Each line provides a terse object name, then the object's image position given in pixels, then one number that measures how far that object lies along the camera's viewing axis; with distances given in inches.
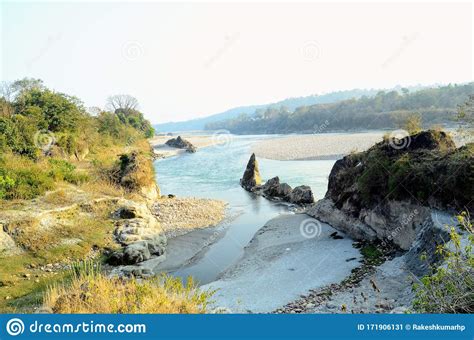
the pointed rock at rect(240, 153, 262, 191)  1697.8
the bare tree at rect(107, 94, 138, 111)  4343.0
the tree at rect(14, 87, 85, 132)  1503.2
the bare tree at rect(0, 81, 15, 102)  2223.2
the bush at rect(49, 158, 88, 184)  969.6
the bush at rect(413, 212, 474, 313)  290.2
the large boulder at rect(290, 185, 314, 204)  1309.1
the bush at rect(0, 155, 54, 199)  804.6
